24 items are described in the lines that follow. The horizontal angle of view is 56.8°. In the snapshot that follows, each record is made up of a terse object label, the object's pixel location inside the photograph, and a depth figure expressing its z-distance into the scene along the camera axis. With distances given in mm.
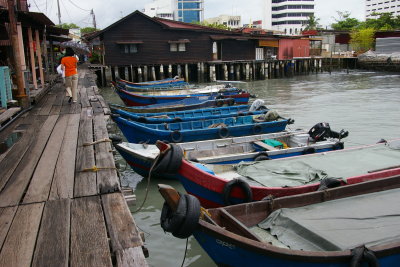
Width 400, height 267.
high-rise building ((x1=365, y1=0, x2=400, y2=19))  105969
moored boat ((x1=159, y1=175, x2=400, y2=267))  3395
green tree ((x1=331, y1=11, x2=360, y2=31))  62812
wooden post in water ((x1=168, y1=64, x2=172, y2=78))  28794
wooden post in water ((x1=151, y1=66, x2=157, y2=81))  28200
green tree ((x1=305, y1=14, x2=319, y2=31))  70156
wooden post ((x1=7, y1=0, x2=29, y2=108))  8562
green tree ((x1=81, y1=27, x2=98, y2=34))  61369
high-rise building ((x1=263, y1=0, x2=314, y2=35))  93706
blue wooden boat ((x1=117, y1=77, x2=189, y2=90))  19902
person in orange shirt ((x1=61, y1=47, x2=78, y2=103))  10109
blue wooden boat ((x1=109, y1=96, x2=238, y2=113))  12234
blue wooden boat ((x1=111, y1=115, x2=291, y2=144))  9336
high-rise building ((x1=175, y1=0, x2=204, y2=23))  107438
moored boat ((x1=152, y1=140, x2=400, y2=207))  5277
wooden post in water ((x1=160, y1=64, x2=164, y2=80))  28484
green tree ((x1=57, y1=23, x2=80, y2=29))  70312
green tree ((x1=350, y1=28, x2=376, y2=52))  45406
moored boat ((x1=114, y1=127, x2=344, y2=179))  7176
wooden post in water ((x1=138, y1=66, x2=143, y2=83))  27641
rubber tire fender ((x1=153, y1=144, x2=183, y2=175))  5535
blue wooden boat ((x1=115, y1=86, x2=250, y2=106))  15253
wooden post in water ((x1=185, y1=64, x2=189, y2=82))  29408
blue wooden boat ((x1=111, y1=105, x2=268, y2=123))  10633
